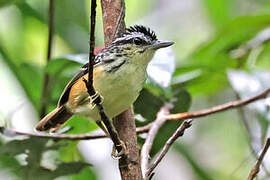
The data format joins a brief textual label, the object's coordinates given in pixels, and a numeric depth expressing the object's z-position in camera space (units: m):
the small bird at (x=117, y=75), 4.43
